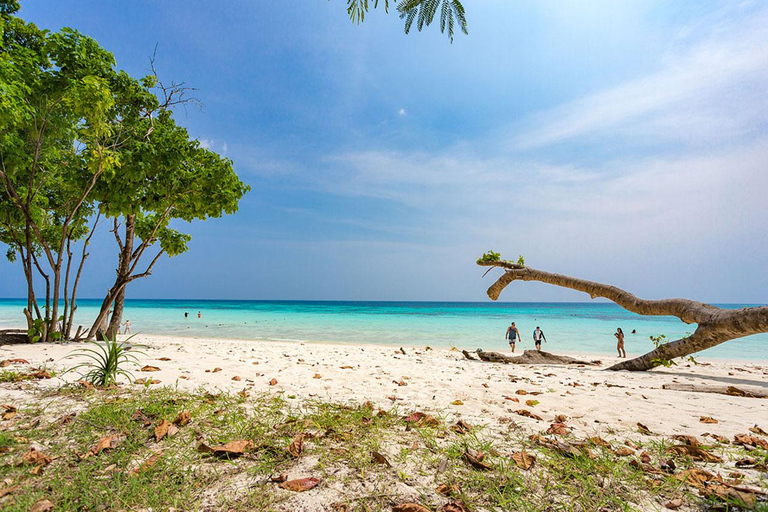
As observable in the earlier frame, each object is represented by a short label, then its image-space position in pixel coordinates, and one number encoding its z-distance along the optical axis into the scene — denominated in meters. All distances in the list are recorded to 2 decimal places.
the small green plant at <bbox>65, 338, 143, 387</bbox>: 4.15
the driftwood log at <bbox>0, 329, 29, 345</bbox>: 9.30
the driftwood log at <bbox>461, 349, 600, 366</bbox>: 10.20
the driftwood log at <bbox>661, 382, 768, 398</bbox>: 5.61
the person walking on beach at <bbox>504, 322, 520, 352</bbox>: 16.36
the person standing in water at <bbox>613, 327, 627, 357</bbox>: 16.44
